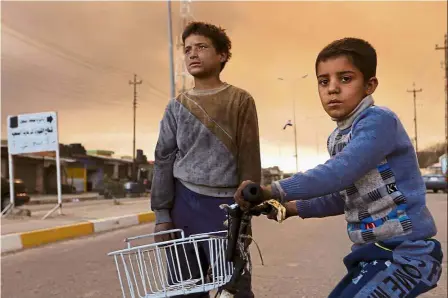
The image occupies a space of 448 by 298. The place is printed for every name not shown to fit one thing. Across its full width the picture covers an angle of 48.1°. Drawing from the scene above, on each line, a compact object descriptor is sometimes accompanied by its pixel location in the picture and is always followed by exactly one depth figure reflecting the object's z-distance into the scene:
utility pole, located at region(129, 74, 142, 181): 52.56
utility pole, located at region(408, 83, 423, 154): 54.28
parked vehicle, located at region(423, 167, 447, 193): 27.87
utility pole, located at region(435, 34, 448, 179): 43.50
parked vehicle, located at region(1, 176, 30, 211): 13.82
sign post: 12.15
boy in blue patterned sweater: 1.58
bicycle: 1.47
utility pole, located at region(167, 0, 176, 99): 18.20
